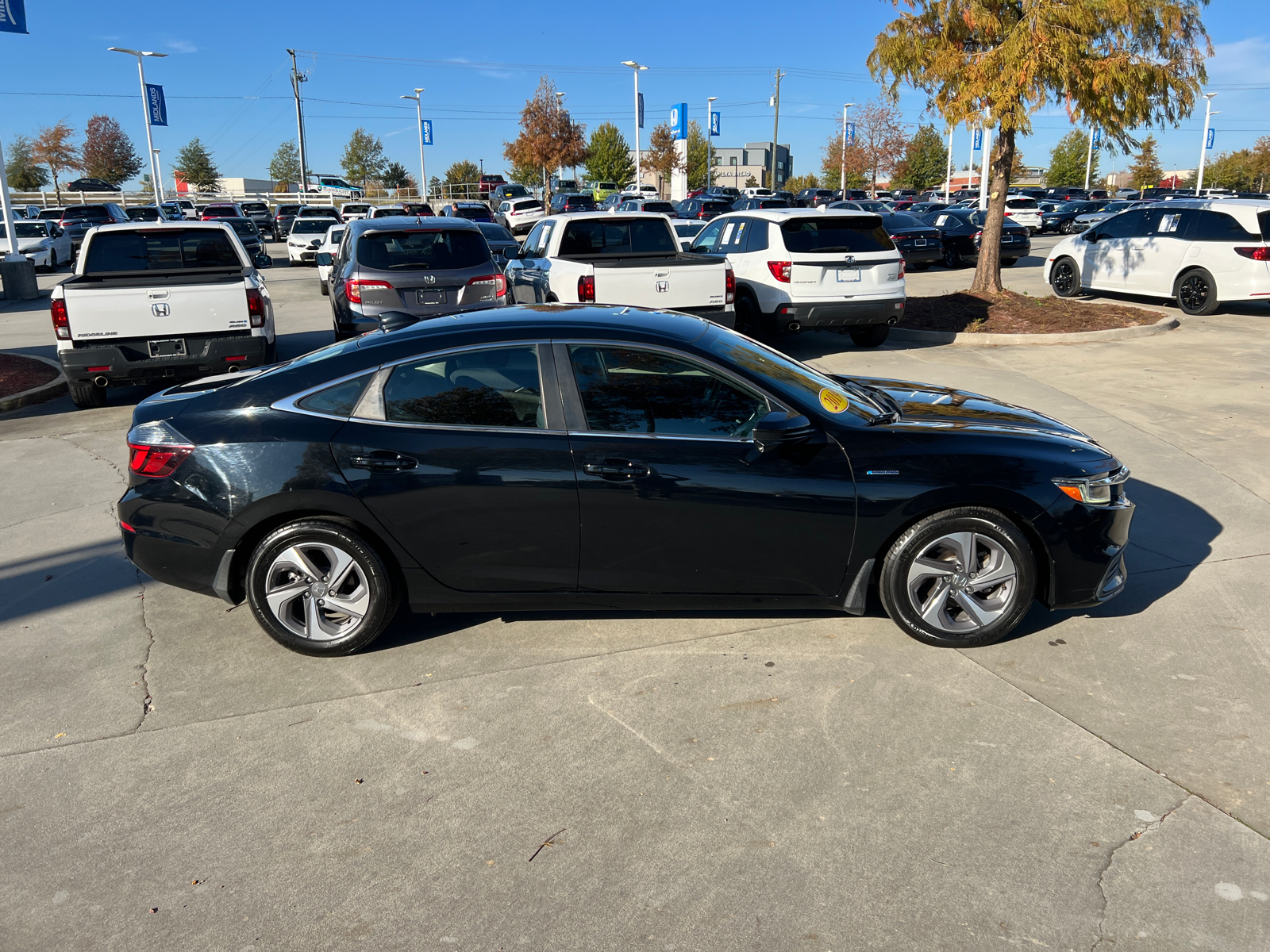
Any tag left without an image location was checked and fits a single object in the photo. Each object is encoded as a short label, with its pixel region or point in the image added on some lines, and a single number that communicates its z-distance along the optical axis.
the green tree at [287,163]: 106.81
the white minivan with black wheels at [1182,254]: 15.34
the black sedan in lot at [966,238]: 25.61
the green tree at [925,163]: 86.62
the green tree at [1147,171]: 81.44
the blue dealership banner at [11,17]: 19.42
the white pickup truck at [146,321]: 9.33
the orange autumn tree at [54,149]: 79.12
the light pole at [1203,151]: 68.33
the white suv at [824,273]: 12.00
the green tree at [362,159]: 93.00
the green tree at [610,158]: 83.12
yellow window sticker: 4.62
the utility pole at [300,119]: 65.56
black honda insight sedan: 4.38
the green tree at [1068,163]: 90.00
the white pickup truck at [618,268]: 10.84
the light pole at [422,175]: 59.64
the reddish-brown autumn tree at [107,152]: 82.69
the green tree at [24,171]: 79.88
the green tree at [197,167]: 89.75
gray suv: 10.91
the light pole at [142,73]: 45.72
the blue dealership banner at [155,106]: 46.44
